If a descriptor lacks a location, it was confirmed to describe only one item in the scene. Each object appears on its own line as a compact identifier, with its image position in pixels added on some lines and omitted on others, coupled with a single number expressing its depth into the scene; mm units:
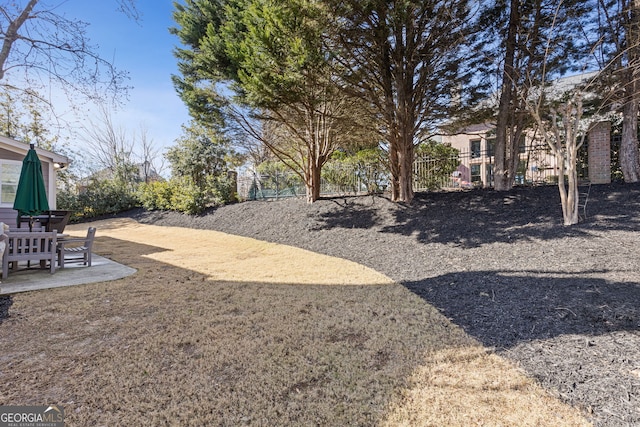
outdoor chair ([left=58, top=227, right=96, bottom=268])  5355
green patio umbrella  5289
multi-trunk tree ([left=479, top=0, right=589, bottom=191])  7219
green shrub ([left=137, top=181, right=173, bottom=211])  15312
